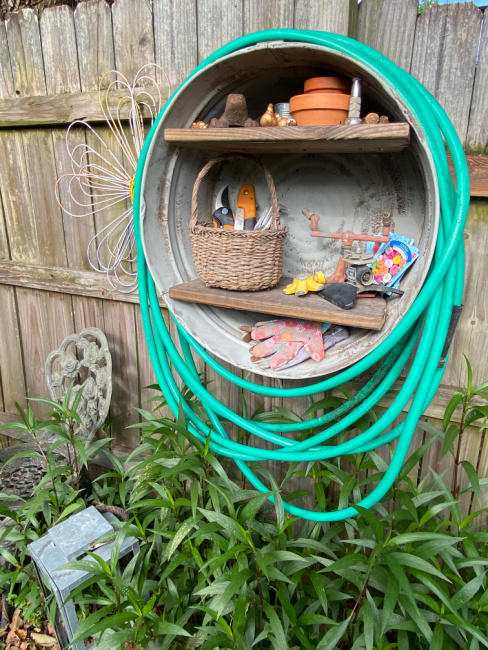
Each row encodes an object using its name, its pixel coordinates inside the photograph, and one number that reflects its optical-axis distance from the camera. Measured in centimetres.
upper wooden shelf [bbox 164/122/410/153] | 92
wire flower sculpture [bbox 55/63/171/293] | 155
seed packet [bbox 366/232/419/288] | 115
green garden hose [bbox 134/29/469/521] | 96
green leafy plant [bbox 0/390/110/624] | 150
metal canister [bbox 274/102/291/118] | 115
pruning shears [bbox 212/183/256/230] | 134
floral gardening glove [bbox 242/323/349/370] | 119
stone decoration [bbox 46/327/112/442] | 182
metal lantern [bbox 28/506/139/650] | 125
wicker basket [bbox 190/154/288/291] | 117
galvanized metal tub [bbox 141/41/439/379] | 107
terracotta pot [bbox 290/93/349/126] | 104
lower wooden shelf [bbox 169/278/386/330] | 106
